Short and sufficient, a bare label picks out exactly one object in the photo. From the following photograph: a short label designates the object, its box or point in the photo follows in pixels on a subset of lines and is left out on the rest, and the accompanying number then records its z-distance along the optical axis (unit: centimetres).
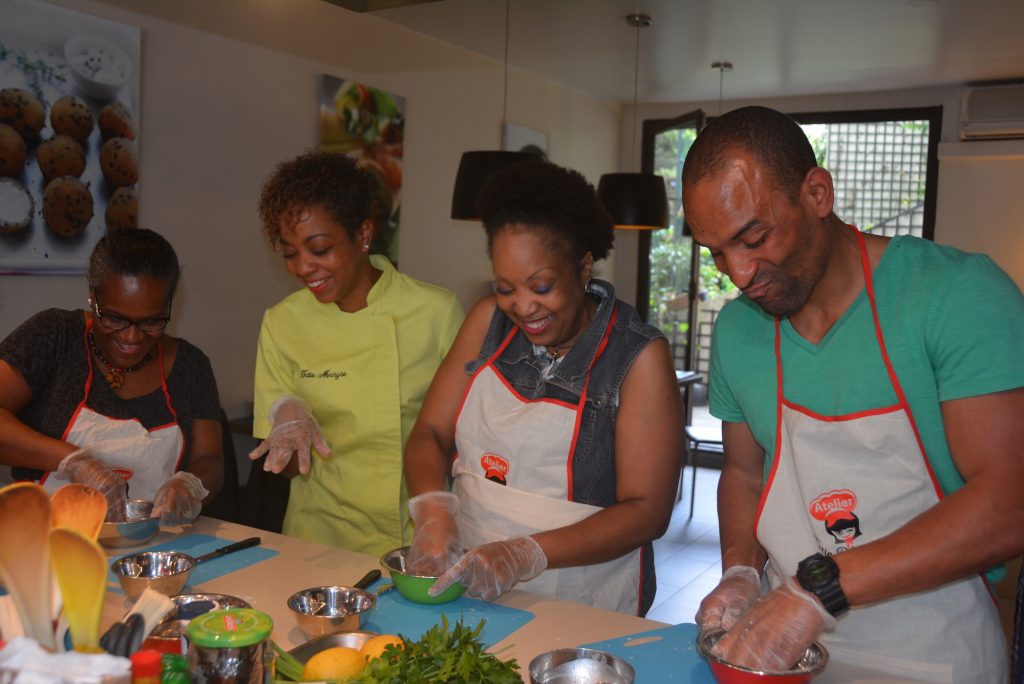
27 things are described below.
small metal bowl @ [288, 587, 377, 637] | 138
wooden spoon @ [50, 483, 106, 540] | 101
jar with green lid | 100
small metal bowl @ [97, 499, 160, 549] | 176
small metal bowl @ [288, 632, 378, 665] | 129
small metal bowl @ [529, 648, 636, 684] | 122
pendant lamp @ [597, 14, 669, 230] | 479
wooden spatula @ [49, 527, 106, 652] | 87
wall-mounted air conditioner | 584
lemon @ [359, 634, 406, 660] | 122
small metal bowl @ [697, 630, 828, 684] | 117
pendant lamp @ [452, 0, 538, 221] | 388
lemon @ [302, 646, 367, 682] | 119
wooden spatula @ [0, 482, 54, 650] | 87
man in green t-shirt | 127
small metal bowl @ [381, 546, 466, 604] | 152
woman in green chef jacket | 207
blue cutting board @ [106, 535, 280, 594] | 166
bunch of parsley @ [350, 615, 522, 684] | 109
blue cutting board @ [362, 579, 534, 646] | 146
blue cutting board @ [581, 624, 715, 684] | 130
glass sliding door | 711
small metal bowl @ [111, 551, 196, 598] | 151
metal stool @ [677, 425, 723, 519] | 612
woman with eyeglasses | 197
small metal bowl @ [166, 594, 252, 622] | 141
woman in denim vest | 169
